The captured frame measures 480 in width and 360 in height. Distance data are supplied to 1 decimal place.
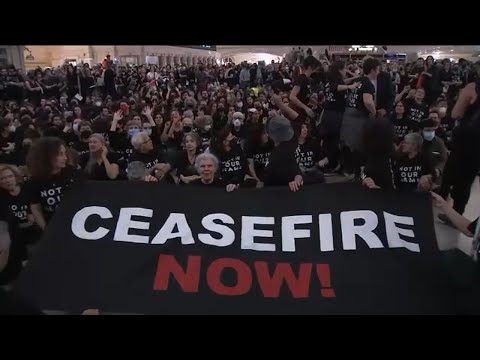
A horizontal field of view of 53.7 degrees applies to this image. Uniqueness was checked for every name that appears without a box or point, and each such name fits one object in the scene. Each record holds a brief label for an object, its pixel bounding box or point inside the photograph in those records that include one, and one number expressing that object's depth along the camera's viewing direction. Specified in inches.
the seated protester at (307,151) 241.6
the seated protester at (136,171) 177.7
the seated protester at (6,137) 251.7
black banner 114.9
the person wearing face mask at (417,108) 268.5
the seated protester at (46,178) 155.3
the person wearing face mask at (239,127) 271.5
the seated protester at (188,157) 200.5
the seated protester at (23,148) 226.1
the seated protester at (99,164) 180.9
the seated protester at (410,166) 182.1
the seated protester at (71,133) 268.6
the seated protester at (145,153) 200.8
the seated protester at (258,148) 231.3
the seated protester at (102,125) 259.8
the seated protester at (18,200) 157.6
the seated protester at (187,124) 281.2
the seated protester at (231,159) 198.8
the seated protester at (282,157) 148.3
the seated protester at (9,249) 138.4
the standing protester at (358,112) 233.0
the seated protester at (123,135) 241.0
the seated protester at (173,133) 257.3
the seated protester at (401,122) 263.6
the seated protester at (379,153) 142.6
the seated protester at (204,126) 279.0
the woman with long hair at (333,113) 252.1
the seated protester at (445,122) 274.1
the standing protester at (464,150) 168.9
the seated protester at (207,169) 150.5
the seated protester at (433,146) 206.0
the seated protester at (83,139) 240.7
